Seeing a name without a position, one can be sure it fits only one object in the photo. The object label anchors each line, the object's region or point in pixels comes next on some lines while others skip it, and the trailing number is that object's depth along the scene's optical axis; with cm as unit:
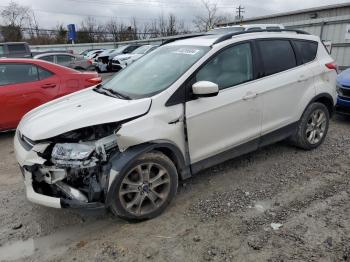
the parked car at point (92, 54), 2341
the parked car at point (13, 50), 1545
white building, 1205
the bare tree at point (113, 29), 4802
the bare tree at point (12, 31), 3997
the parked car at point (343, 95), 632
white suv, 310
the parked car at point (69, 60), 1460
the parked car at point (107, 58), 1947
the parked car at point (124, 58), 1745
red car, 600
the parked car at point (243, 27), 1100
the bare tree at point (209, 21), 4052
